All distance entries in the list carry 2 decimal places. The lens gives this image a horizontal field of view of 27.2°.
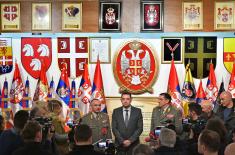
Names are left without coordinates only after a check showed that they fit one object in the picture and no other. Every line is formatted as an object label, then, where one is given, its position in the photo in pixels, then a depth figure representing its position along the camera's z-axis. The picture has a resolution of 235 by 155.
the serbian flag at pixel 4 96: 8.77
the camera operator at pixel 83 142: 4.19
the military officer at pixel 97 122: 7.25
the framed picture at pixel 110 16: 8.92
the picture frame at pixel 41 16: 9.05
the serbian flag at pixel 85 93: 8.66
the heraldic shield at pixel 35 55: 8.90
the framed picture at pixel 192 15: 8.82
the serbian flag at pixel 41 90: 8.64
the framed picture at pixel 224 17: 8.77
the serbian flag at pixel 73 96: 8.69
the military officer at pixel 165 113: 7.40
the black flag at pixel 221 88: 8.49
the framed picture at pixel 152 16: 8.90
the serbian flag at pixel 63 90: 8.71
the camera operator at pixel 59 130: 6.47
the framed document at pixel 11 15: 9.05
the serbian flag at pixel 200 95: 8.42
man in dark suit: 7.29
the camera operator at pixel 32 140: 4.22
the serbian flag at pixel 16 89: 8.78
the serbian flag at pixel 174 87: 8.43
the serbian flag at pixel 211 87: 8.45
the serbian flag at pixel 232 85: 8.34
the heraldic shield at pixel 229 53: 8.60
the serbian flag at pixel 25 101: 8.78
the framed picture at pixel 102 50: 8.85
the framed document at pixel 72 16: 8.98
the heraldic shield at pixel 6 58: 8.88
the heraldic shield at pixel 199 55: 8.71
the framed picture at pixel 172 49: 8.77
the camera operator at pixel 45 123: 5.58
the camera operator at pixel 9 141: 4.85
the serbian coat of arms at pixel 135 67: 8.84
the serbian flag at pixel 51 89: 8.71
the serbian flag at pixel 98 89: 8.62
